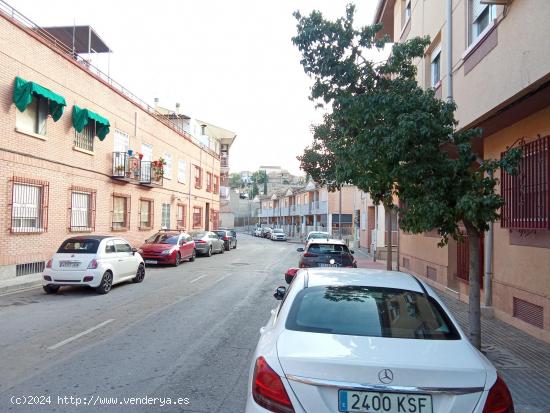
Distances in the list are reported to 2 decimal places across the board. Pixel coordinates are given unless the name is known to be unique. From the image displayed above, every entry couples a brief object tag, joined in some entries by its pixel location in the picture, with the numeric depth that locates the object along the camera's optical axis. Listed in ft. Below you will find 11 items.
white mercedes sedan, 8.53
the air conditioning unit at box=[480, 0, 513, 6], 24.08
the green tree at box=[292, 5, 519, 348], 18.74
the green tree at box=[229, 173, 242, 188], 412.16
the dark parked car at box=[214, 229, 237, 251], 107.76
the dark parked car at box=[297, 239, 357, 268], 40.34
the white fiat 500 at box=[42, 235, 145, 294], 37.29
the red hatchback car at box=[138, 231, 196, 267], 64.08
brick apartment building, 45.47
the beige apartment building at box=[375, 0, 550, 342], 22.40
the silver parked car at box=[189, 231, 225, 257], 85.15
